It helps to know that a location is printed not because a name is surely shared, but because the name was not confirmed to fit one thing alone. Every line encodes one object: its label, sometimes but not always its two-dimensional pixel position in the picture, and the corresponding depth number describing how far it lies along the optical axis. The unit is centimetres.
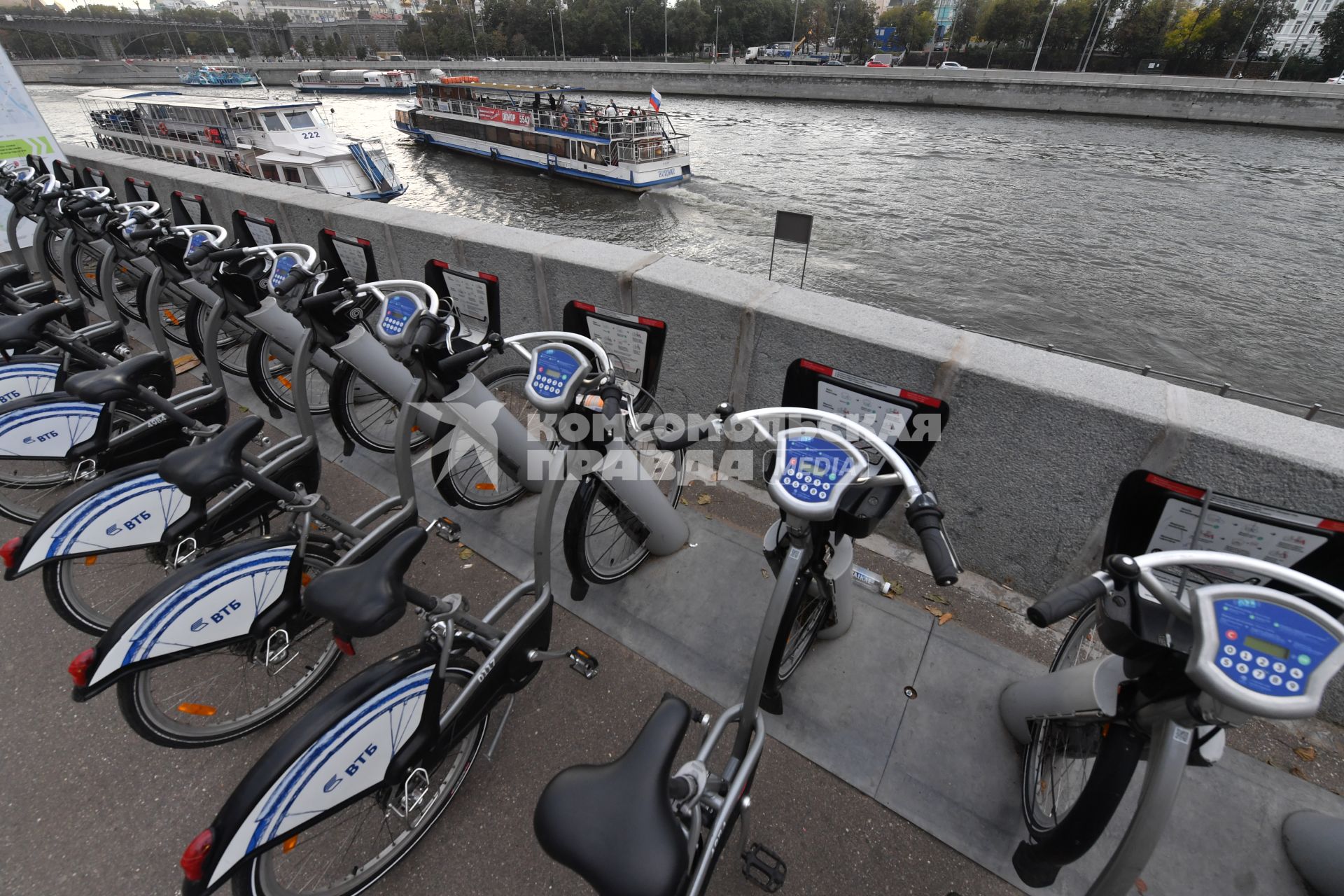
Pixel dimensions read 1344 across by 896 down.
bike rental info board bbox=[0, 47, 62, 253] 682
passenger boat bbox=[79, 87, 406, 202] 1917
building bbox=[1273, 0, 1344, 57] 4534
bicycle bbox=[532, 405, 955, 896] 131
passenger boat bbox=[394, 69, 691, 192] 2359
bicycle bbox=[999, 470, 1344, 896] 117
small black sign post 705
